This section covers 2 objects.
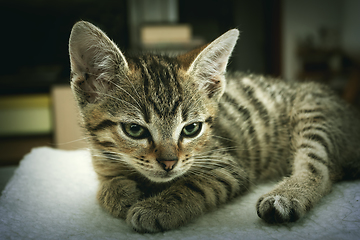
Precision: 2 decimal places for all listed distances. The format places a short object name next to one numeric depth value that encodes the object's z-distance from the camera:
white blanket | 0.21
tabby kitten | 0.23
